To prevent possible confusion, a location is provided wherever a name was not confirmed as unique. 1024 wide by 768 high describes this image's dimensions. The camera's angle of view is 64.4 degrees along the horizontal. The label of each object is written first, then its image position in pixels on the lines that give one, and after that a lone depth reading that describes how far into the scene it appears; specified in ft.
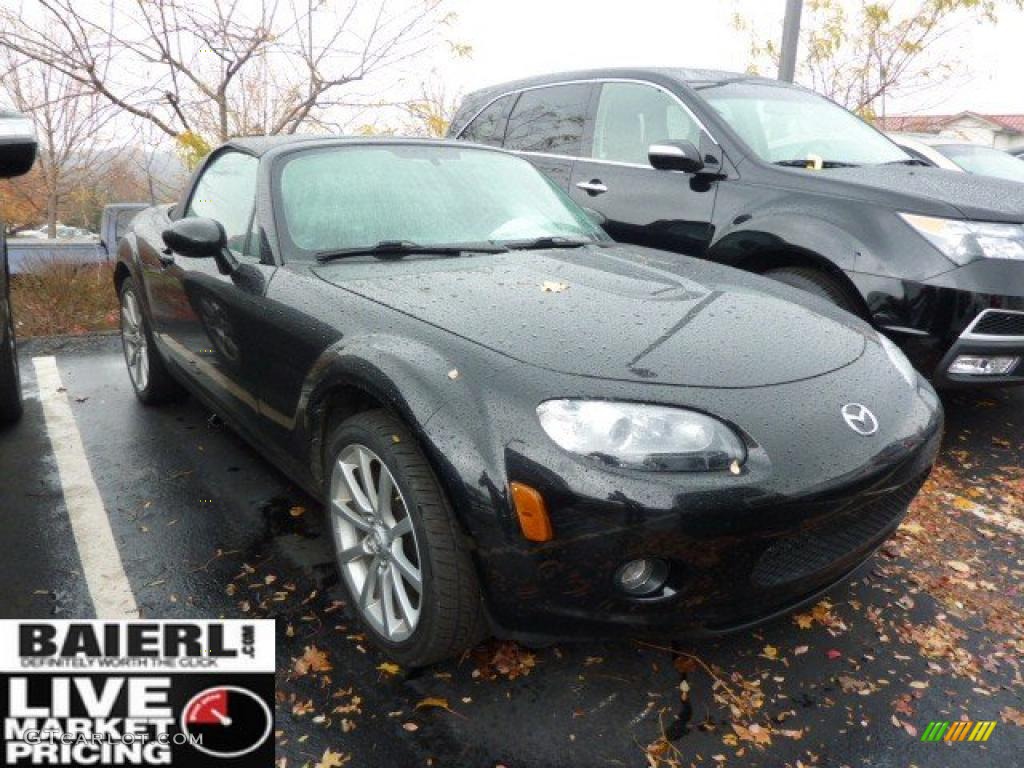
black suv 11.69
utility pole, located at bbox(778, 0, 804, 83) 25.61
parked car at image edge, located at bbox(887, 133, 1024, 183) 27.72
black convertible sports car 6.30
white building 140.87
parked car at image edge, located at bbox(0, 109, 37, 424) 9.75
